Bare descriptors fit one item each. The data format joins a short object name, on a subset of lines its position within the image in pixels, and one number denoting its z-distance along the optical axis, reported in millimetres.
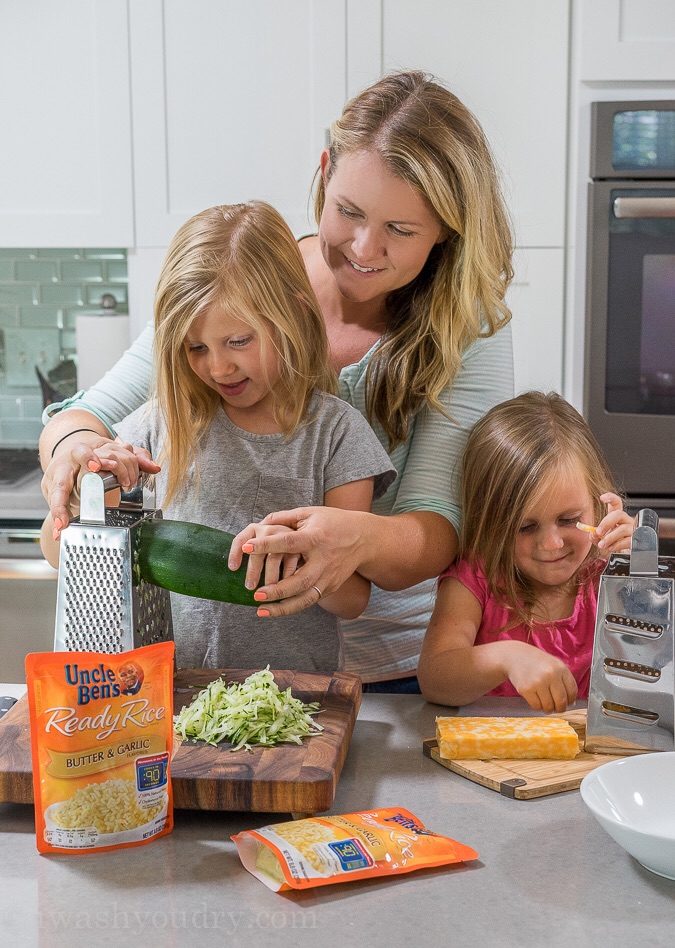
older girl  1237
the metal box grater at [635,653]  1040
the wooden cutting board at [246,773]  919
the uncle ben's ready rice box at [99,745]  856
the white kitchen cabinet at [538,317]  2373
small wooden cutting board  999
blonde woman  1272
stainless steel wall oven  2207
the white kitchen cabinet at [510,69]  2289
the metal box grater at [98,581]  1004
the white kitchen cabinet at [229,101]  2336
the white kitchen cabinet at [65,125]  2381
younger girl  1366
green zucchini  1016
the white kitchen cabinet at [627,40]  2221
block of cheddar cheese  1057
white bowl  908
